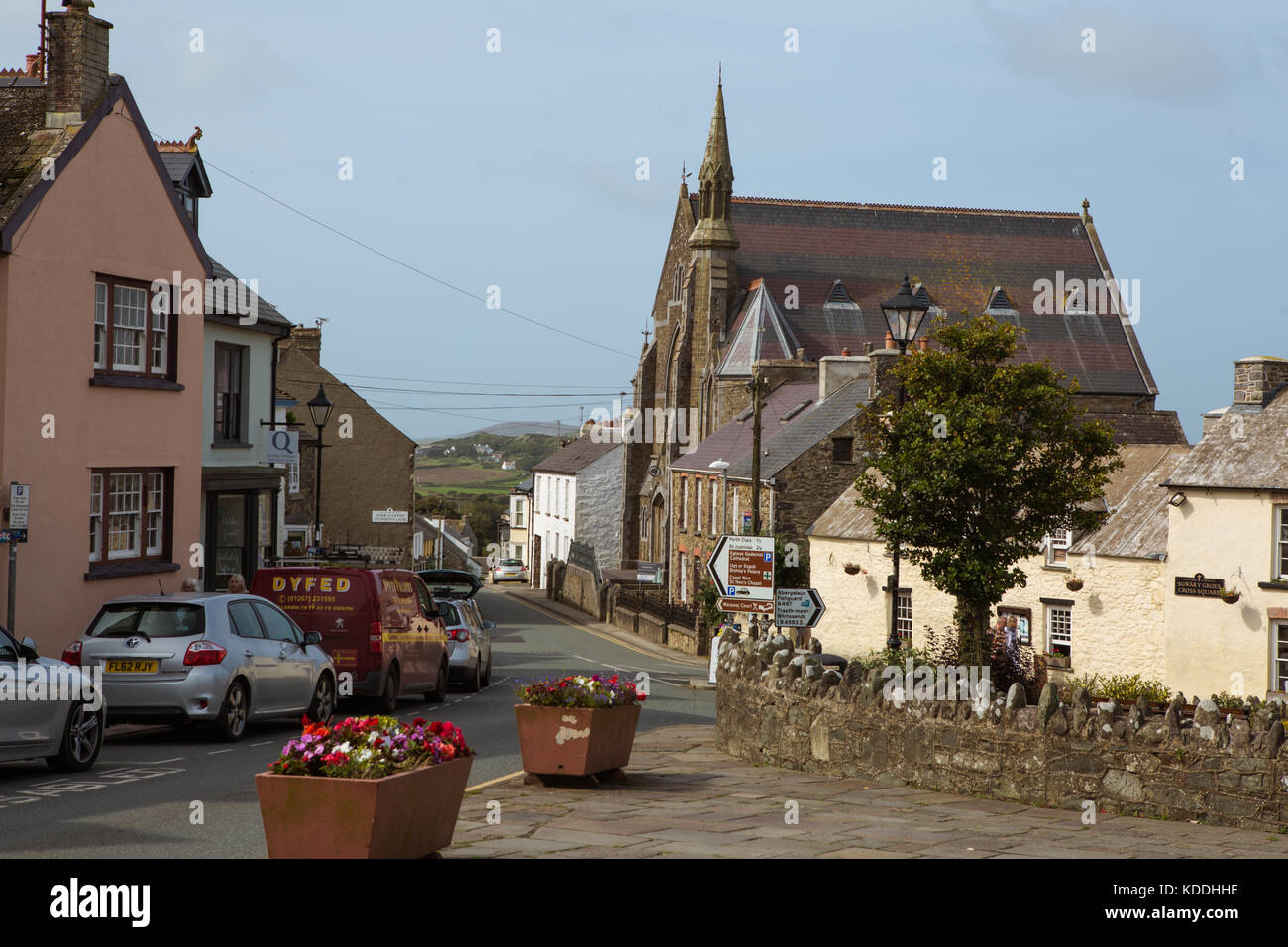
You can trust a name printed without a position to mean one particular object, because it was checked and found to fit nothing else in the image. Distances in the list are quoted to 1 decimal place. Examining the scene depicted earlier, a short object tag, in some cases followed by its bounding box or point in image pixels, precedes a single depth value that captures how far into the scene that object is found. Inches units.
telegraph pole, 1096.8
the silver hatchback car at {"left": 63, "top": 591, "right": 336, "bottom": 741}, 606.2
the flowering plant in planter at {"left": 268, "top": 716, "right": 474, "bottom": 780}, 301.0
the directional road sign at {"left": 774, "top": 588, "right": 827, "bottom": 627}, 883.4
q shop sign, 1143.0
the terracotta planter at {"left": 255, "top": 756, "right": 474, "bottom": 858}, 294.2
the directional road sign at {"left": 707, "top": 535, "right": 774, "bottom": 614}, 855.1
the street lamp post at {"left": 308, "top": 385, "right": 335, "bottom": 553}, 1283.8
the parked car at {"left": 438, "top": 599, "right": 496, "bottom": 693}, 986.7
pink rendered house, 778.8
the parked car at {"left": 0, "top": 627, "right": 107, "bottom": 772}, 484.1
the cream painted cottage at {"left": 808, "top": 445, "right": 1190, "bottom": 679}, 1259.2
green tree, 938.7
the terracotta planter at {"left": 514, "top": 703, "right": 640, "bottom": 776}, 488.4
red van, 773.3
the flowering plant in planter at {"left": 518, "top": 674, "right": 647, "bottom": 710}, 491.8
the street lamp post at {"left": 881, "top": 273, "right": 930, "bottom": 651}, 754.8
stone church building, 2694.4
